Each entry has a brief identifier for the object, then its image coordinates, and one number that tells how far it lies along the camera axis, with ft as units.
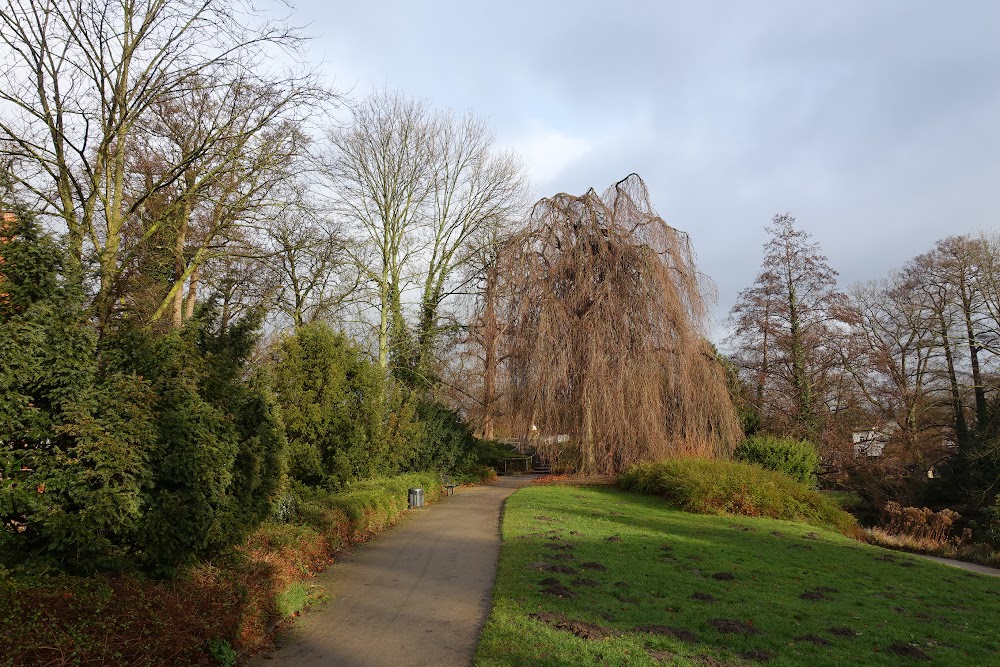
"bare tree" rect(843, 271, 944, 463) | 86.74
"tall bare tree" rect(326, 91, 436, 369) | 79.71
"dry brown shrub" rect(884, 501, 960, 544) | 55.06
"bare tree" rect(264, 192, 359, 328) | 63.26
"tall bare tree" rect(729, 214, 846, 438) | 86.74
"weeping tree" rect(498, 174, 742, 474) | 65.67
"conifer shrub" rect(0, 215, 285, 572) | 16.28
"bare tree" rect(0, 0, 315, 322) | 24.11
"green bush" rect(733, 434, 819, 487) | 67.41
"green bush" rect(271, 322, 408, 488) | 44.21
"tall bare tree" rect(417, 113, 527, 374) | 87.97
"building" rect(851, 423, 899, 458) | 86.32
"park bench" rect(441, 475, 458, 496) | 69.85
